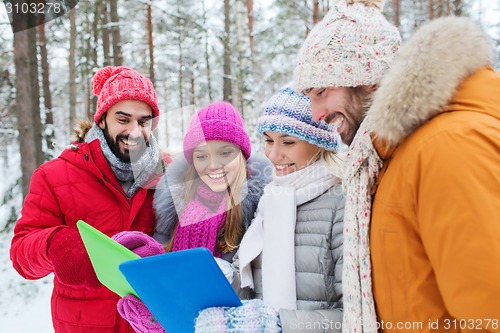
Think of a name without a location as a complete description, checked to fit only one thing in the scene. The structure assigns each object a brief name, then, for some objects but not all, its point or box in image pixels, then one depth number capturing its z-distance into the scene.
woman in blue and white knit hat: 1.56
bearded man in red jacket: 2.20
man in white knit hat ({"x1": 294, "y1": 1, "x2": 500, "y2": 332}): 1.05
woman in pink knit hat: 2.27
